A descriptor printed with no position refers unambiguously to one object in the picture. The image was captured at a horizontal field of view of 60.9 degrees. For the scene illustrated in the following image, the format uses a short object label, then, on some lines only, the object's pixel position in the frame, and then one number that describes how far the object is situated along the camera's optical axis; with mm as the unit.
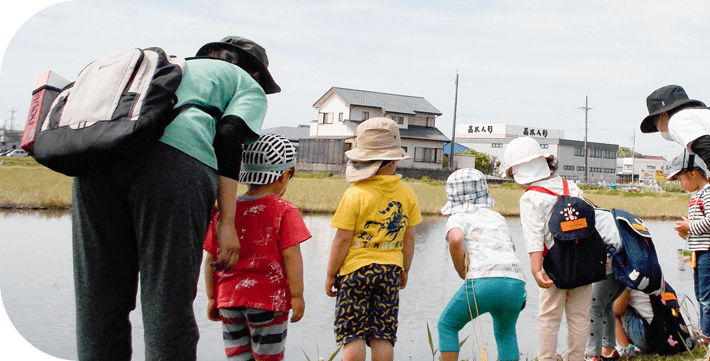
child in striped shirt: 3424
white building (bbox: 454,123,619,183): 58500
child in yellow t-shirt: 2598
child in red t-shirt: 2260
